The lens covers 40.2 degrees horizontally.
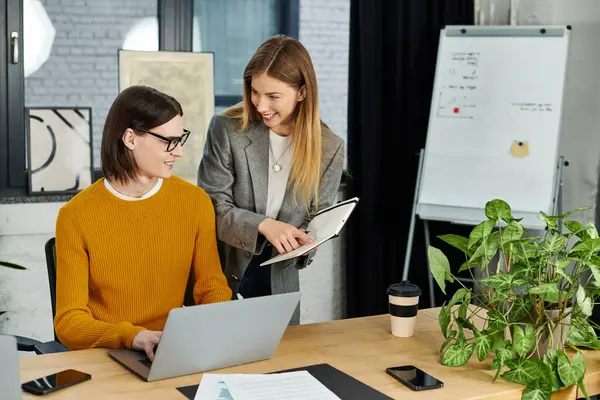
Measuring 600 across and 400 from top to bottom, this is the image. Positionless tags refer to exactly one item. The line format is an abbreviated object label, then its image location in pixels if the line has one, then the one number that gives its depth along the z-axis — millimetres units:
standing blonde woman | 2234
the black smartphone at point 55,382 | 1541
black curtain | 3998
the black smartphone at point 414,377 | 1624
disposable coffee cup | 1984
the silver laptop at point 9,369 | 1276
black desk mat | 1563
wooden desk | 1581
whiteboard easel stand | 3504
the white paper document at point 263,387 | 1529
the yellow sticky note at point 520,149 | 3561
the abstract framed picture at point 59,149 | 3449
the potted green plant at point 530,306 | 1656
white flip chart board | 3525
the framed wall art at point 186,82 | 3627
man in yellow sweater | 1982
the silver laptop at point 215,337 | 1541
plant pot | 1713
